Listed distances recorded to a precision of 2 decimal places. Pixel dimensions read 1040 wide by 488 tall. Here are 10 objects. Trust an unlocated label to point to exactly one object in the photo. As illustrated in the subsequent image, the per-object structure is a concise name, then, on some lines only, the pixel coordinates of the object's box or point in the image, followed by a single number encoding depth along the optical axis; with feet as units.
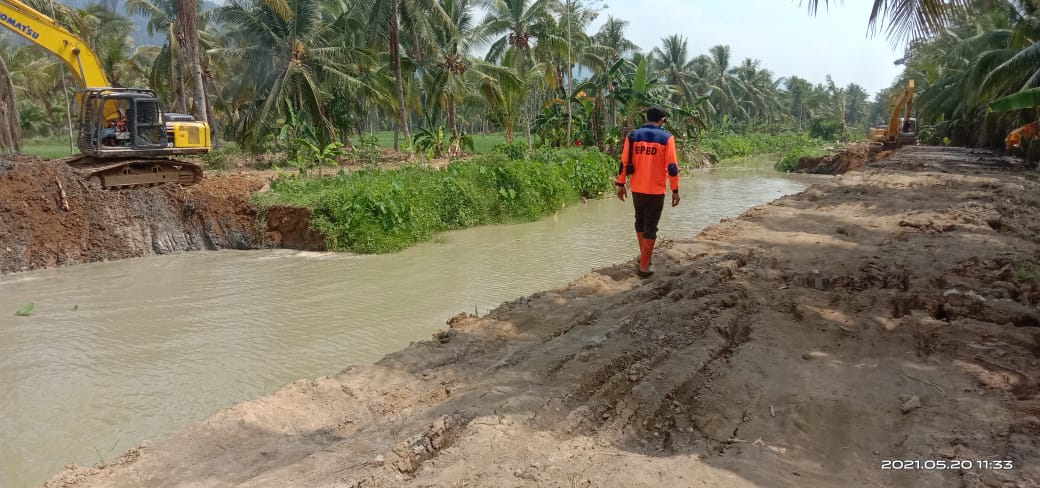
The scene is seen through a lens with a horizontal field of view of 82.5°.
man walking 20.24
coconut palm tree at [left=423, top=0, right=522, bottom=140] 78.54
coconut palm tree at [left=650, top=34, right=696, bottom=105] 148.36
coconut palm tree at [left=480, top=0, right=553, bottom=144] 89.10
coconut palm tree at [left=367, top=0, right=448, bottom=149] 72.95
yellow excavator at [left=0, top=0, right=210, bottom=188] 38.04
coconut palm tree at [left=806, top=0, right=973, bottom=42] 25.88
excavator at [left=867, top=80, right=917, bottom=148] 90.17
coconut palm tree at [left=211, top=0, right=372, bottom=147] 68.03
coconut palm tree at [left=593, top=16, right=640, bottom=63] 131.23
